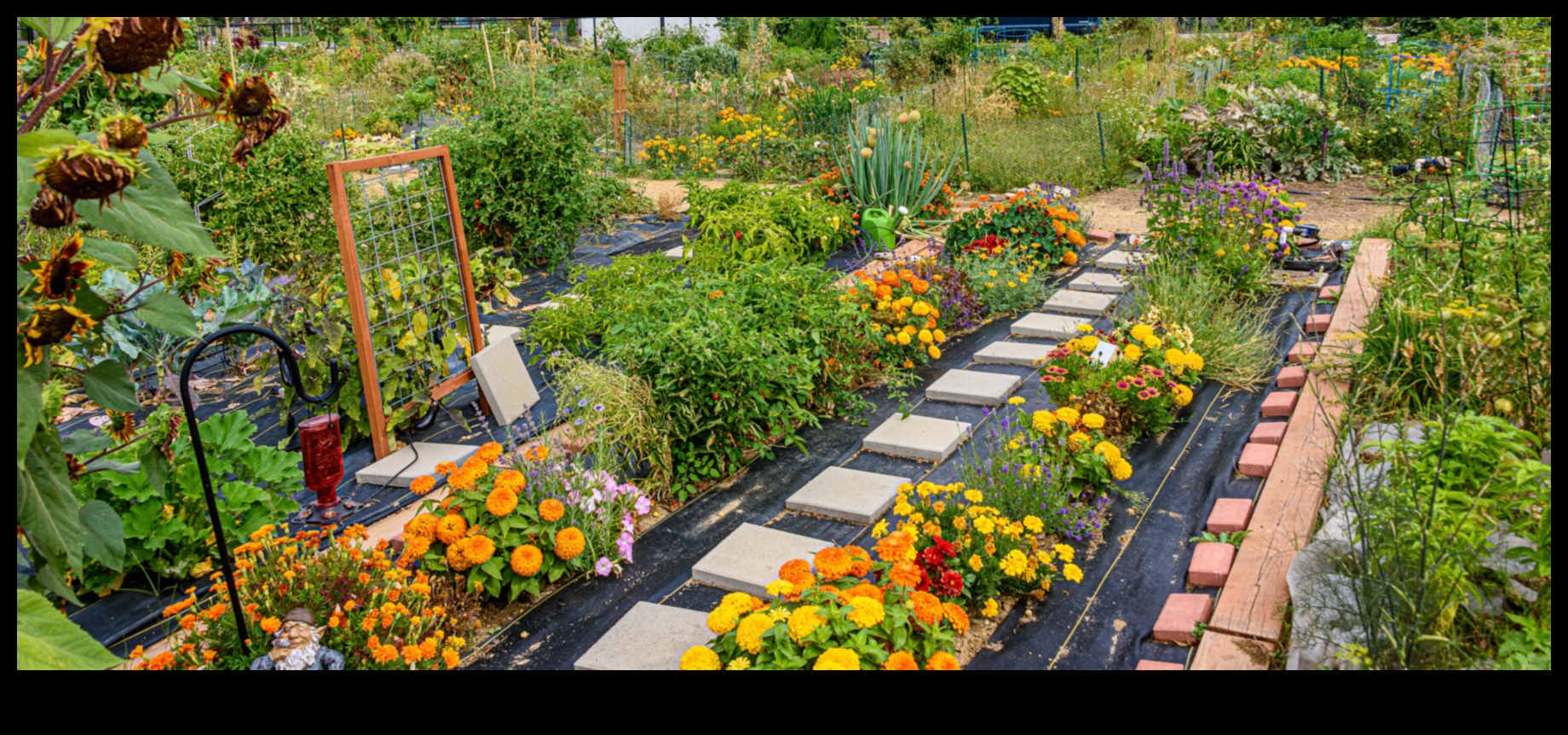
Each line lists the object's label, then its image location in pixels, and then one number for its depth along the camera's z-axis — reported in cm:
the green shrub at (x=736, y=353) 362
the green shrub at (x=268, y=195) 562
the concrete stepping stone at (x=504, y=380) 408
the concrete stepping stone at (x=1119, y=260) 595
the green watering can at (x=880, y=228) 664
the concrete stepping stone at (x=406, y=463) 371
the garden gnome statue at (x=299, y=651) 233
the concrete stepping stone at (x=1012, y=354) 476
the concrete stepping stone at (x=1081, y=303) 548
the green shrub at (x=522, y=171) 625
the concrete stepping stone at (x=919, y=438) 383
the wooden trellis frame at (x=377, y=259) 364
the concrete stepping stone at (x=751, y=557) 299
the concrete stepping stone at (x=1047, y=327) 510
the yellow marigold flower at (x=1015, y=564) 266
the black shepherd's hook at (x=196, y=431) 208
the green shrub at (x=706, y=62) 1588
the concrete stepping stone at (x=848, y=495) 338
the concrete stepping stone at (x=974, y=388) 432
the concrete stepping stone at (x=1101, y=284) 587
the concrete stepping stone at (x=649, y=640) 263
